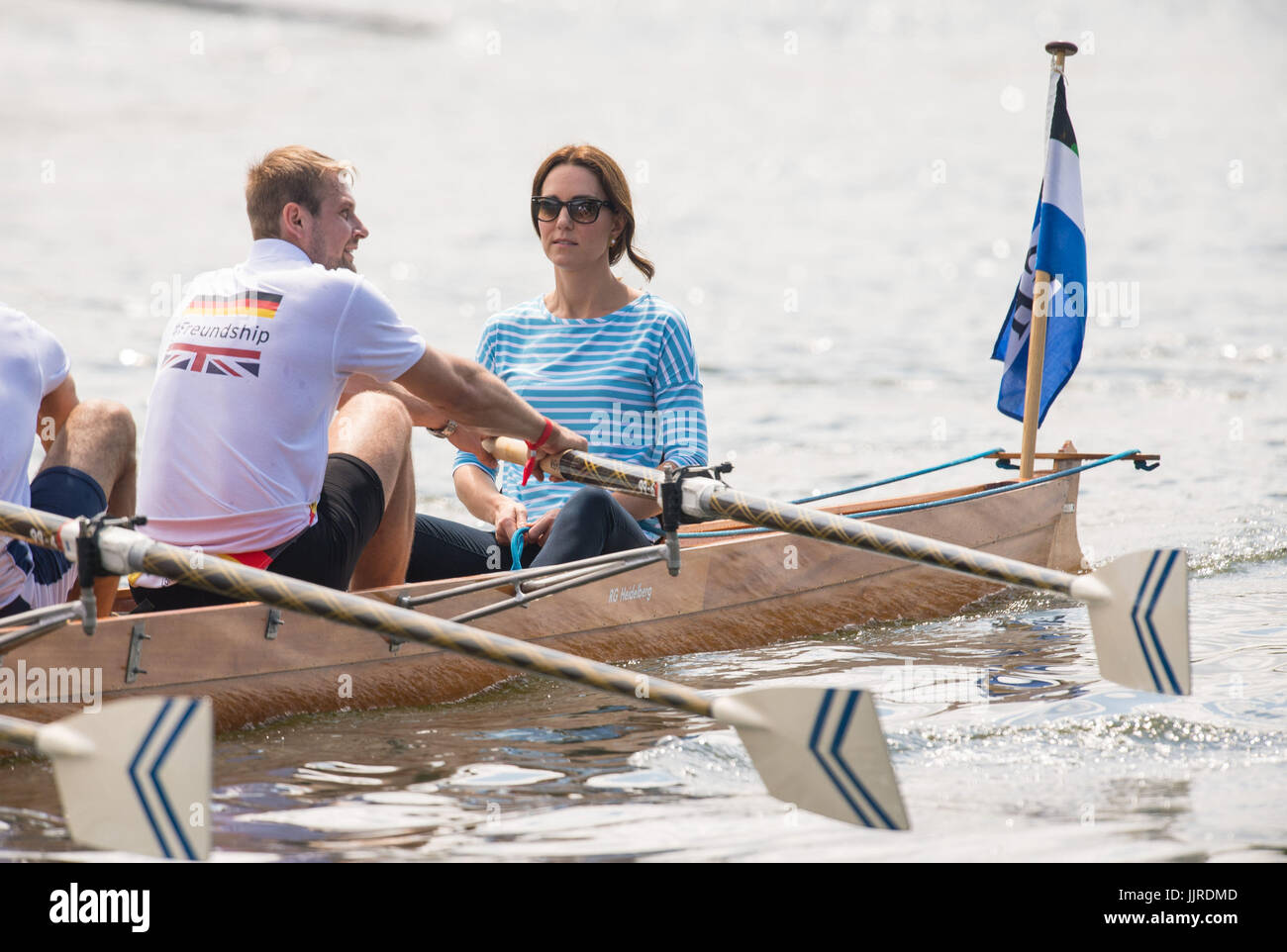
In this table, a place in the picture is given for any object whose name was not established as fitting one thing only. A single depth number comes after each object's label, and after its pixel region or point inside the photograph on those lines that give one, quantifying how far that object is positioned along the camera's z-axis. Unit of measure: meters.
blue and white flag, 11.18
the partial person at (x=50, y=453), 7.34
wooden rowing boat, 7.59
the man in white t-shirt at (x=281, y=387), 7.39
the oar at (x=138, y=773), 5.79
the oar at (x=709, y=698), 6.44
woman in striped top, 9.80
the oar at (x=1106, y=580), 7.77
